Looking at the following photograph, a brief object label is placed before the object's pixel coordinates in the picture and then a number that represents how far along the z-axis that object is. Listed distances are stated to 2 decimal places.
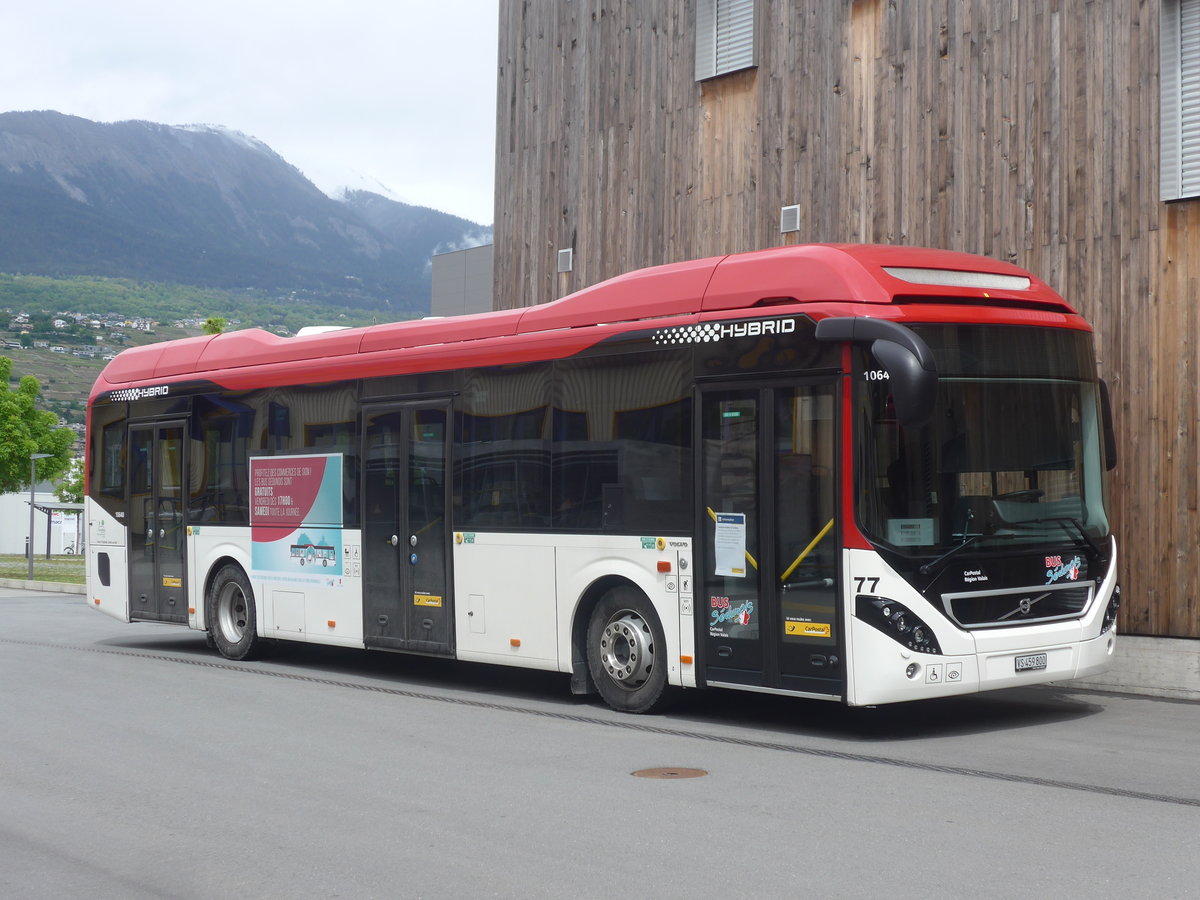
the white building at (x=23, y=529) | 88.25
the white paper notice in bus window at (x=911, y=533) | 9.70
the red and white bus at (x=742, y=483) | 9.76
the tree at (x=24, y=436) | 63.91
